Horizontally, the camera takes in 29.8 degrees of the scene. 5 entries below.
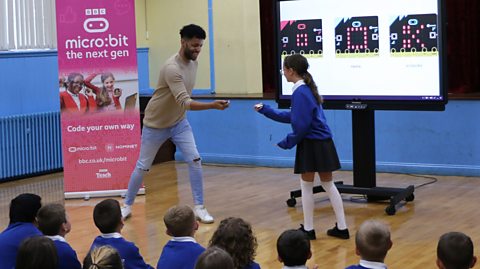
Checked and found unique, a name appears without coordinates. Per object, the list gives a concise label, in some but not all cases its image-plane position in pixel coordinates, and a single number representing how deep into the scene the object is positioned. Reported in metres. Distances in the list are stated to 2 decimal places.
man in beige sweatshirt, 6.71
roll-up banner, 8.07
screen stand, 7.38
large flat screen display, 7.06
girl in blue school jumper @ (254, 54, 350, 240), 6.11
